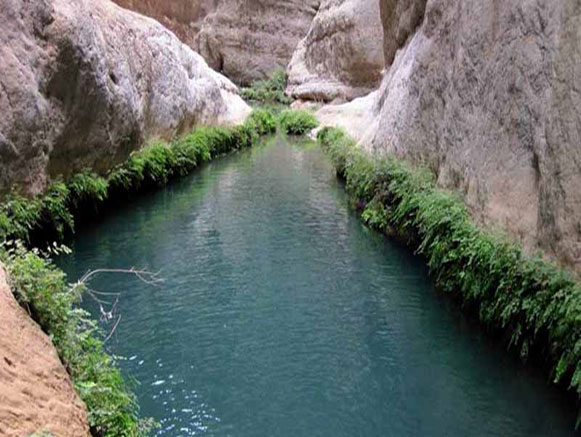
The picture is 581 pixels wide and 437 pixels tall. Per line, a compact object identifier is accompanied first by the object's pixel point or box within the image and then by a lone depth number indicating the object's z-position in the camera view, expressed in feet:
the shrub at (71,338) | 18.62
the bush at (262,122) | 118.25
